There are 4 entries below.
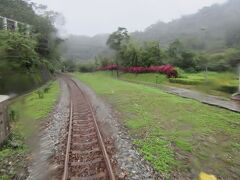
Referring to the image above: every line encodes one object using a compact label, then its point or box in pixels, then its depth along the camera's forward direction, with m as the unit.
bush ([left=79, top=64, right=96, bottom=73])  50.07
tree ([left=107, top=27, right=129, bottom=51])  37.13
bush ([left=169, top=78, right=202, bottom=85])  17.98
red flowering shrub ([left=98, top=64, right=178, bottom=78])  22.19
